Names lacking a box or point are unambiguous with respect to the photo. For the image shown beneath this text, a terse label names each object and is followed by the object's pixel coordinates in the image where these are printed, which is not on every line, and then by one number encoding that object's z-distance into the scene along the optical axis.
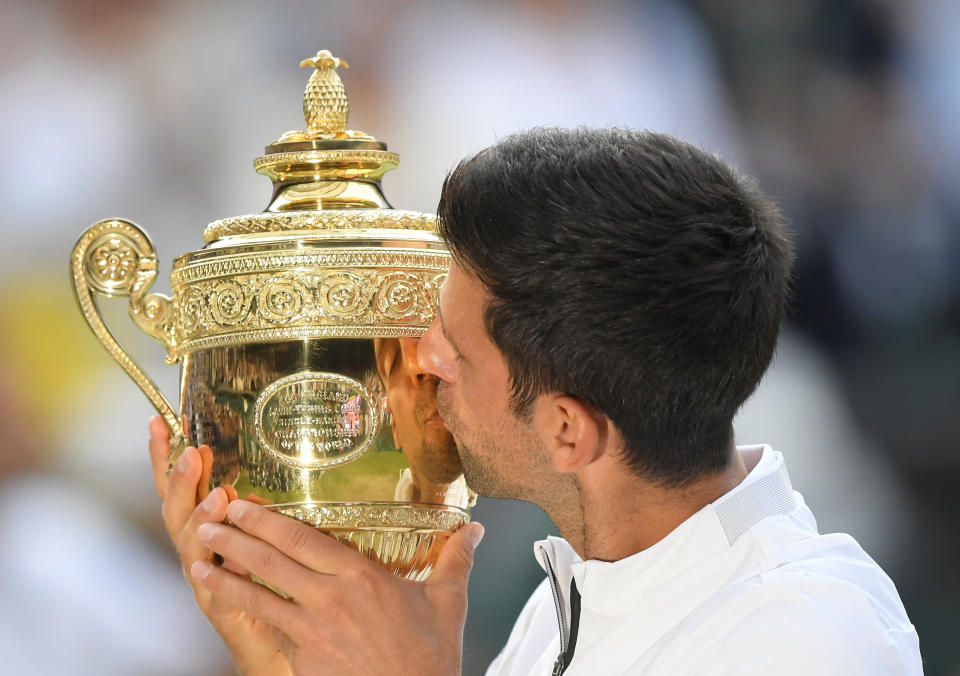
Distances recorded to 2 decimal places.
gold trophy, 6.19
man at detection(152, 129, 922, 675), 6.12
